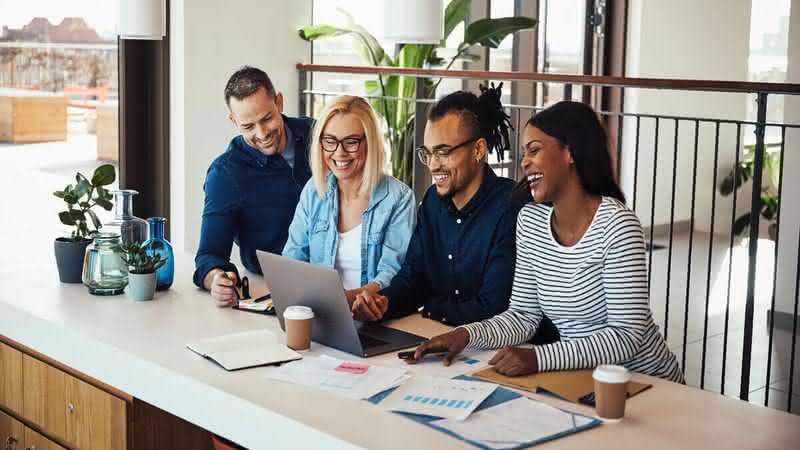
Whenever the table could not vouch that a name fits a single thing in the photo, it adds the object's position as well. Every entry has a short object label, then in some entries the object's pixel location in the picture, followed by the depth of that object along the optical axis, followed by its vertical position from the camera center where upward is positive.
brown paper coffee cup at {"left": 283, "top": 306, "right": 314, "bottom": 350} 2.19 -0.48
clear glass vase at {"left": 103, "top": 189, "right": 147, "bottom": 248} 2.73 -0.33
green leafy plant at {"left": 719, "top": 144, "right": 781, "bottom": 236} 6.88 -0.48
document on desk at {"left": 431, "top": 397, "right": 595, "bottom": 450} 1.67 -0.54
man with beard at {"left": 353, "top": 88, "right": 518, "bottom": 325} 2.49 -0.30
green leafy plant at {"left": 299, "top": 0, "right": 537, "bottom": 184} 5.34 +0.25
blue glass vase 2.68 -0.39
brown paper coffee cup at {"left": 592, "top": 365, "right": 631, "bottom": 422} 1.75 -0.48
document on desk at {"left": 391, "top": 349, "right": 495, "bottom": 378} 2.06 -0.53
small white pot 2.60 -0.47
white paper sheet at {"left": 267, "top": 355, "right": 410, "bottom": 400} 1.93 -0.53
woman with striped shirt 2.14 -0.31
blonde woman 2.73 -0.26
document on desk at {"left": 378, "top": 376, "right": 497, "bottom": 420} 1.81 -0.53
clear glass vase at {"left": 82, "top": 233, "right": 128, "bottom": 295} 2.65 -0.43
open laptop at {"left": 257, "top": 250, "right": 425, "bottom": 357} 2.17 -0.44
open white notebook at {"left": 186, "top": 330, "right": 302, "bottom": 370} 2.09 -0.53
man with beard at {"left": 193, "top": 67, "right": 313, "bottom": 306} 2.99 -0.22
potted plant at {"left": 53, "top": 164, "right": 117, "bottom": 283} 2.77 -0.33
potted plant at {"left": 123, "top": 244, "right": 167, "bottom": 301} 2.60 -0.44
